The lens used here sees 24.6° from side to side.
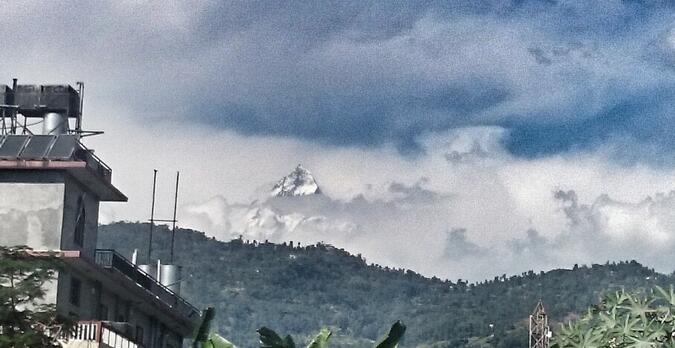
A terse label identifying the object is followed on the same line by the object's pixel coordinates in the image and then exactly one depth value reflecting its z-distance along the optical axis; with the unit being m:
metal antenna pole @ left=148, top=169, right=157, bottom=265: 94.60
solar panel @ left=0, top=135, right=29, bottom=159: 69.44
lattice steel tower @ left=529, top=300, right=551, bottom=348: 111.28
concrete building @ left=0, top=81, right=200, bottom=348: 68.38
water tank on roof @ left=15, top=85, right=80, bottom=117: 76.62
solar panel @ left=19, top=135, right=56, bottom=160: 69.31
